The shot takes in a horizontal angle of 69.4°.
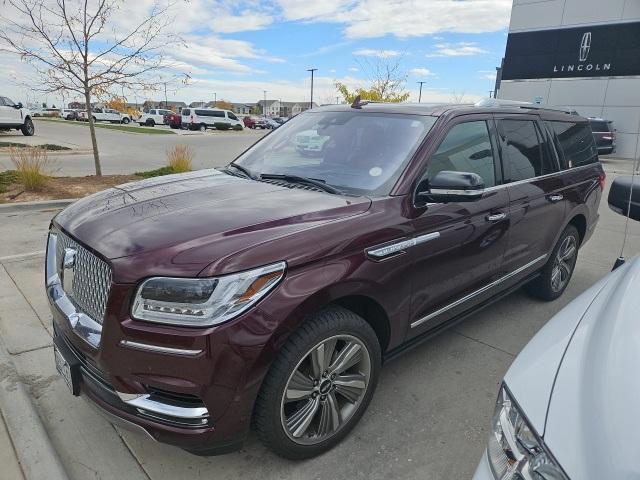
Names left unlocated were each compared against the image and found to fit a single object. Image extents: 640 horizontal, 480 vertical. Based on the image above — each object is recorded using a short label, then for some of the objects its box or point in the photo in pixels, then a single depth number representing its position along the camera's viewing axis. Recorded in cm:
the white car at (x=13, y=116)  2055
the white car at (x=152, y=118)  4794
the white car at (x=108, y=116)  5266
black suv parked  2061
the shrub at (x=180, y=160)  994
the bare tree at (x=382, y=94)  2437
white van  4016
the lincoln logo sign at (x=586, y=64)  2540
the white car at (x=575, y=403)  112
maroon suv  192
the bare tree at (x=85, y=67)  849
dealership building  2431
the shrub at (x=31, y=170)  787
